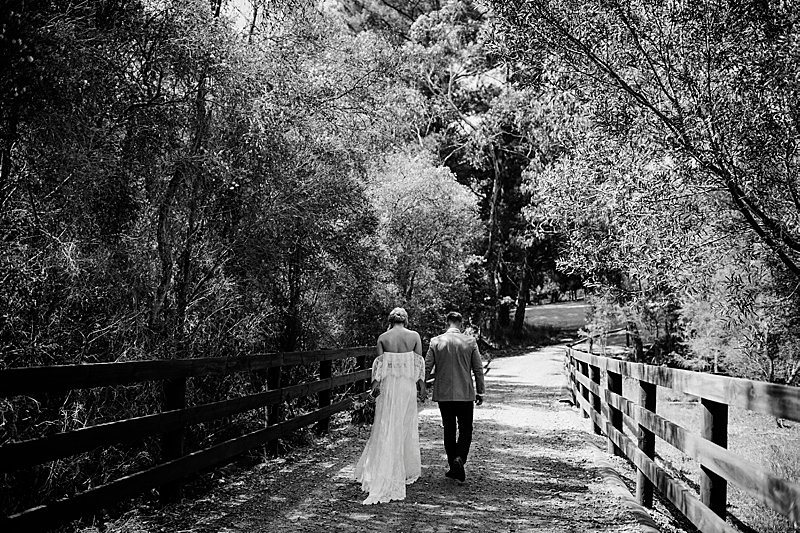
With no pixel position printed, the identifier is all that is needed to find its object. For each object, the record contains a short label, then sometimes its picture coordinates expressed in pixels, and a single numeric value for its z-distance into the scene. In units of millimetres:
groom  8305
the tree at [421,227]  21516
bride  7672
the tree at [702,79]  7703
